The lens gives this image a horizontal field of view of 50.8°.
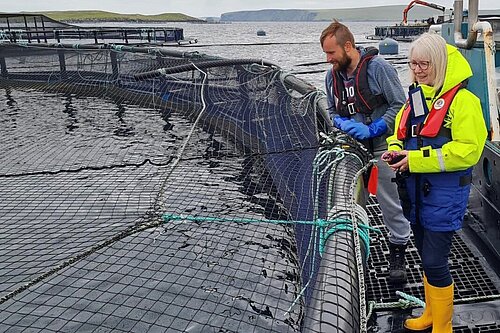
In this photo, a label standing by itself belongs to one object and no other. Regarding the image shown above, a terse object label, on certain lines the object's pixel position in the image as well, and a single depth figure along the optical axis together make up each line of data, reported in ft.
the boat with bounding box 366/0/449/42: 182.19
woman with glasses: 9.32
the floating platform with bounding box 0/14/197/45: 75.85
